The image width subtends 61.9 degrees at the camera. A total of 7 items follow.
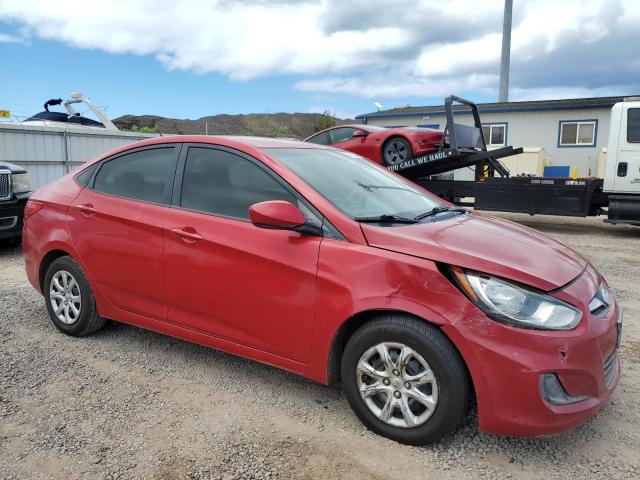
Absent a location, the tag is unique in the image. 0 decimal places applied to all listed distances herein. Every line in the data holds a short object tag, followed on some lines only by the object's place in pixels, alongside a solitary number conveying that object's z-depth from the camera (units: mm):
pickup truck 7520
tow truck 9789
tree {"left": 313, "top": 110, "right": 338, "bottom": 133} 39797
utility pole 28047
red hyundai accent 2479
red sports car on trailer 10719
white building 21963
